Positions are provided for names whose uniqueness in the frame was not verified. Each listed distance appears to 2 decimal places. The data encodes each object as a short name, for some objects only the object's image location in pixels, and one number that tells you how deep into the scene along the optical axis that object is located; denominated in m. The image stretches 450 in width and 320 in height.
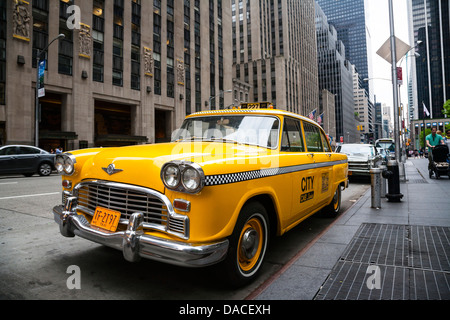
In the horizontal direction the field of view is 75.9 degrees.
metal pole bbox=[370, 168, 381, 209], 6.56
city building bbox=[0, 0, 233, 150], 23.95
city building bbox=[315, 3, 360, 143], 116.81
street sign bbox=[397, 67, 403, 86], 13.34
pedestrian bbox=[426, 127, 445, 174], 11.76
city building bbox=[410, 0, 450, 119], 91.19
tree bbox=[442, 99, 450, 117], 50.61
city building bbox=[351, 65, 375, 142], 164.21
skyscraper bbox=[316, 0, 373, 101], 175.88
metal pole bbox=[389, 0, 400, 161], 11.18
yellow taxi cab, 2.32
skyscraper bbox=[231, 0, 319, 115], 70.31
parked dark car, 13.78
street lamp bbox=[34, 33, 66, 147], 20.69
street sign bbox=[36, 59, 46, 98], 19.52
